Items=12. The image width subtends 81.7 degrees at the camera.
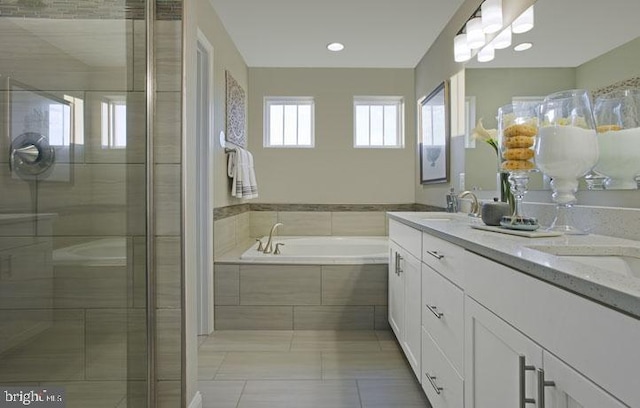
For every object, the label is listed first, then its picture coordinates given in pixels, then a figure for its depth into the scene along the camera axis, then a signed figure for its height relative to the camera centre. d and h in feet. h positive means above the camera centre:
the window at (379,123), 13.57 +2.80
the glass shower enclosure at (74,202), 4.68 -0.03
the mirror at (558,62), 4.26 +1.98
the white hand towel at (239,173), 10.57 +0.75
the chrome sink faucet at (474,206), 7.17 -0.15
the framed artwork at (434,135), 9.92 +1.89
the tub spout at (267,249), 10.25 -1.39
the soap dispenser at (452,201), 9.15 -0.07
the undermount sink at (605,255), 3.43 -0.54
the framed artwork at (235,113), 10.62 +2.65
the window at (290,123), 13.60 +2.79
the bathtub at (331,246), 12.05 -1.55
